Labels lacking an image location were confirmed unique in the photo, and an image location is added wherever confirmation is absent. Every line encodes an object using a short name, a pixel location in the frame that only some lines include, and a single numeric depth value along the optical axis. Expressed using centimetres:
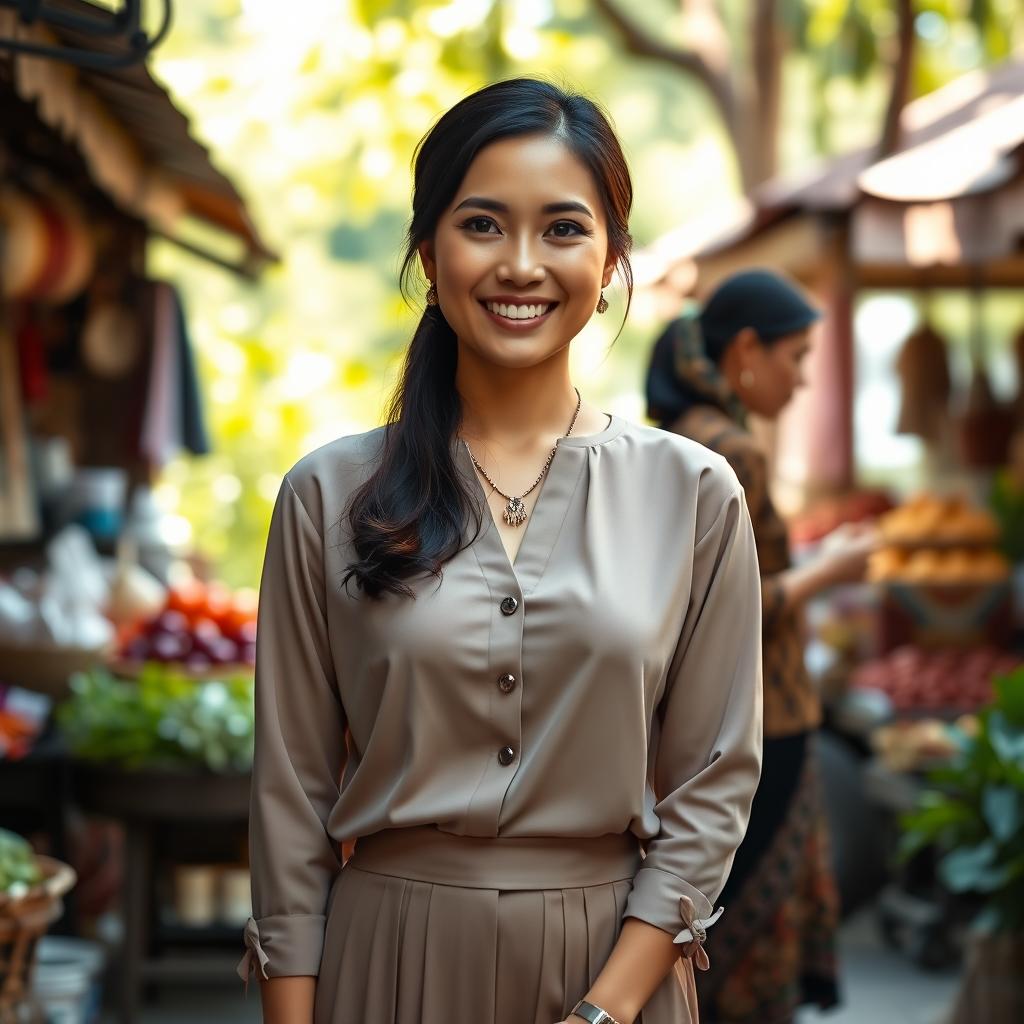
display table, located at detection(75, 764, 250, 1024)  524
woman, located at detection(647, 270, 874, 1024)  358
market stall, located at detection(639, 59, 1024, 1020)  609
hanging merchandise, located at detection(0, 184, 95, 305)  589
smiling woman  196
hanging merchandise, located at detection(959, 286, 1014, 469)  830
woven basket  373
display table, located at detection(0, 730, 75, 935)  538
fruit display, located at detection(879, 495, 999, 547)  793
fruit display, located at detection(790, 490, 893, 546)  817
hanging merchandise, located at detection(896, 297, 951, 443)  840
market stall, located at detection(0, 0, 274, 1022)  524
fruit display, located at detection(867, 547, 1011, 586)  782
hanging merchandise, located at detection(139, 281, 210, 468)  728
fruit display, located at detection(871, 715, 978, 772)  655
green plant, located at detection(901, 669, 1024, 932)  447
